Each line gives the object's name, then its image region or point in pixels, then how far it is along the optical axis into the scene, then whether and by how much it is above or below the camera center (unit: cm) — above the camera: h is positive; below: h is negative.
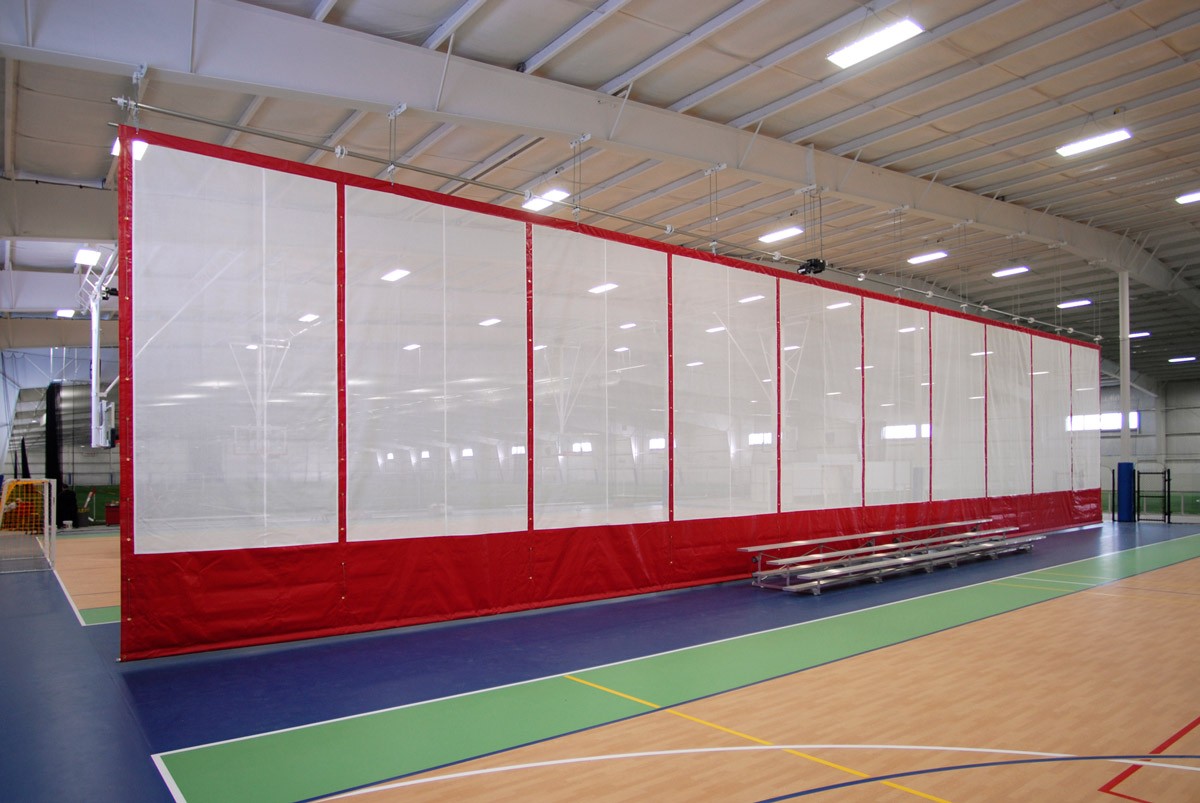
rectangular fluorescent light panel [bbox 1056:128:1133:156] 1069 +406
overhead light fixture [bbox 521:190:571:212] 1254 +385
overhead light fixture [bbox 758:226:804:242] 1409 +373
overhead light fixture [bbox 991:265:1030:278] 1820 +376
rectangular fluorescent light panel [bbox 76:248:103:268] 1359 +322
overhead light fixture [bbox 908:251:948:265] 1642 +374
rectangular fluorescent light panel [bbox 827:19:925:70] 764 +395
